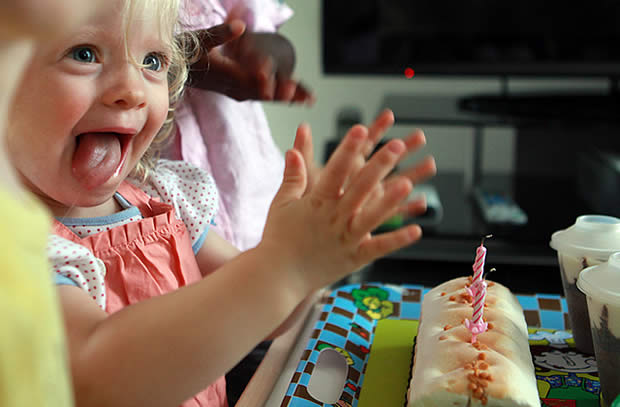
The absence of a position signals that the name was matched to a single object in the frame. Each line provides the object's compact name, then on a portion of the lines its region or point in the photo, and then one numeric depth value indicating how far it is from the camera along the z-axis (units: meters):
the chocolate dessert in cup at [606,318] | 0.56
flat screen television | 1.72
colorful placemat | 0.61
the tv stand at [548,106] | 1.68
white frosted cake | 0.53
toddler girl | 0.42
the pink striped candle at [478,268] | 0.64
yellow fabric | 0.29
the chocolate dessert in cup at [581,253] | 0.66
